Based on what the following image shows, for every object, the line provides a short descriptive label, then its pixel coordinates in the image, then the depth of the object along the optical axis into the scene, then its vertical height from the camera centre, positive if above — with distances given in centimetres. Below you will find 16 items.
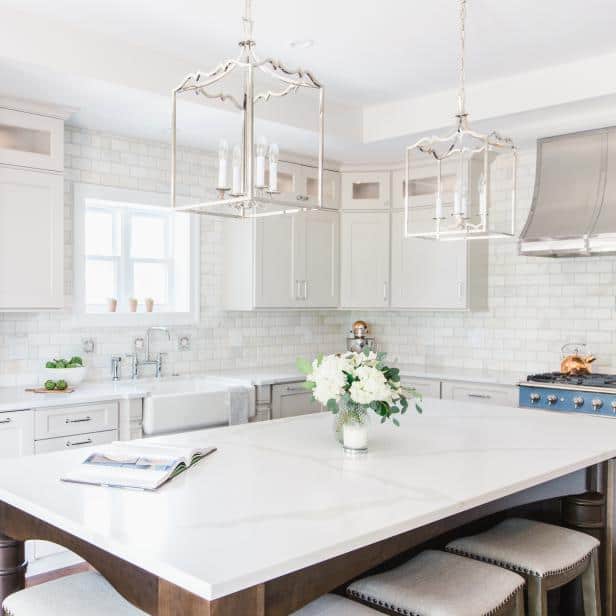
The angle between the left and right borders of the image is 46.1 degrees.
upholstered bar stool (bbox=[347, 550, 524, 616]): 206 -84
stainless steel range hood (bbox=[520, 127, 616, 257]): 482 +75
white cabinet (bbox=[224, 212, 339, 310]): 570 +36
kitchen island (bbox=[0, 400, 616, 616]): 161 -55
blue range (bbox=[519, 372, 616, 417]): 465 -58
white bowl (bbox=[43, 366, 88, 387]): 458 -44
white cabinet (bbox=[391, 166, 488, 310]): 585 +35
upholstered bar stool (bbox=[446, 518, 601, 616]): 240 -86
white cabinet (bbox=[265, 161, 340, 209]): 579 +101
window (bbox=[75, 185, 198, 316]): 504 +40
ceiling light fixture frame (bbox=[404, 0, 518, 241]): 299 +47
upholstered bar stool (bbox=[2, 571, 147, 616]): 199 -84
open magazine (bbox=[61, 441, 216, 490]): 220 -52
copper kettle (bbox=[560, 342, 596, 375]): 516 -40
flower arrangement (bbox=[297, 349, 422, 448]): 252 -28
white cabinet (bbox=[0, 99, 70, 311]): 421 +59
